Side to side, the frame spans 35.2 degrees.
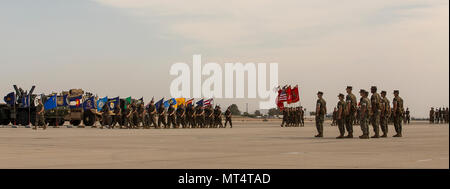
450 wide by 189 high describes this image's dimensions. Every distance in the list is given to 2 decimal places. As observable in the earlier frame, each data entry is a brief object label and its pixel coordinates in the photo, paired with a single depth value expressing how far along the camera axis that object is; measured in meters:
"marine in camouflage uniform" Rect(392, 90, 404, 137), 23.33
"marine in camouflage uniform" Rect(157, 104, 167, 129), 38.16
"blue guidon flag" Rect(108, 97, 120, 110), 43.41
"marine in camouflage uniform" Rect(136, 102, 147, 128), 38.84
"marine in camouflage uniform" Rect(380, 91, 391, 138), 22.65
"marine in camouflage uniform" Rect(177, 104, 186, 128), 40.00
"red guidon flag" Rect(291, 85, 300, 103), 49.37
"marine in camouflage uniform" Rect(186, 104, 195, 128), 40.91
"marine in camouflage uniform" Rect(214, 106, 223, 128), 42.97
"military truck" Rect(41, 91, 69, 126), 43.47
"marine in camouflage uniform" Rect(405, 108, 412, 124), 64.51
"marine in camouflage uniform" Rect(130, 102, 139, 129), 39.09
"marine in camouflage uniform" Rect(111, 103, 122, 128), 39.00
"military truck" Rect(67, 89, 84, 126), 44.34
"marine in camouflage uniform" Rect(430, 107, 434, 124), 67.12
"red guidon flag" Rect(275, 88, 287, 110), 49.75
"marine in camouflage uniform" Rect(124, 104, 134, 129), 39.00
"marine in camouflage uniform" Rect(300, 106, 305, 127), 49.09
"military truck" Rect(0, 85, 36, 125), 43.00
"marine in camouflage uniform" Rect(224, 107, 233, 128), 43.81
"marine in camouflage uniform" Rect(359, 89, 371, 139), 21.28
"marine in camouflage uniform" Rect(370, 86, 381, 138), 21.86
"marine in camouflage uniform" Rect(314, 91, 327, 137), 22.89
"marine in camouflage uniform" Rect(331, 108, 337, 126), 51.25
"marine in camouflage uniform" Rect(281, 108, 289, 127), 47.38
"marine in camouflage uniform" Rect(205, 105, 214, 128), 42.50
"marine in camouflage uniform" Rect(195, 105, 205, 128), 41.66
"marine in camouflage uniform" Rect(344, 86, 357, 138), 21.72
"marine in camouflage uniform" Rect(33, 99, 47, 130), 34.44
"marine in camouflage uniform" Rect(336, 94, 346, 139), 21.86
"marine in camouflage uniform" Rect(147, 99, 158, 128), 38.09
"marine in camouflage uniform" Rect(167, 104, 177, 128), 38.19
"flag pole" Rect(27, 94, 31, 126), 42.69
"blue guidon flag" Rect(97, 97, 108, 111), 43.50
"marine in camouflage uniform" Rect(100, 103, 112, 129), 39.76
